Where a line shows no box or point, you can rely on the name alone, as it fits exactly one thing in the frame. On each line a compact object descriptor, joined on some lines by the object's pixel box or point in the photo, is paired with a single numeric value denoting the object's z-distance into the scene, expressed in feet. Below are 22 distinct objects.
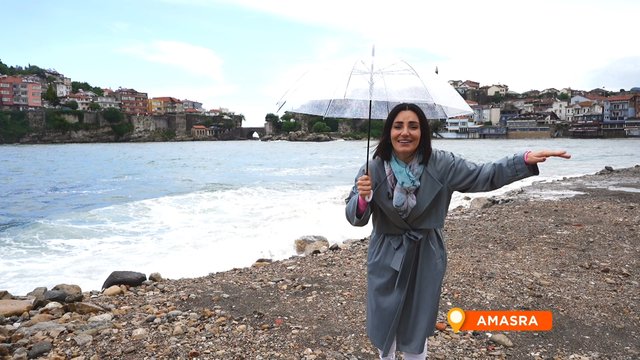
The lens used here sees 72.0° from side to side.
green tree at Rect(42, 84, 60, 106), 444.96
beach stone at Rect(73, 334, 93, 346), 14.05
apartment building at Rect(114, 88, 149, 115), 510.17
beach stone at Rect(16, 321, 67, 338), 15.06
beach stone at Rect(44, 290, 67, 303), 20.27
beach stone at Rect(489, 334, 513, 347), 13.44
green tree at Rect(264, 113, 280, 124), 500.33
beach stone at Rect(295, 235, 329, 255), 29.54
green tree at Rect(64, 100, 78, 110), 451.53
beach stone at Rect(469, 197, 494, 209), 42.57
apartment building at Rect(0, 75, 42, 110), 401.70
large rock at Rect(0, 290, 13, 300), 21.90
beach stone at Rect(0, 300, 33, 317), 18.63
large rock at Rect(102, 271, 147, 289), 22.99
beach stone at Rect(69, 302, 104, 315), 17.53
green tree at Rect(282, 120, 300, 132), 484.01
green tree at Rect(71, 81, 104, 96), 564.71
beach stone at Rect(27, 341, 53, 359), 13.48
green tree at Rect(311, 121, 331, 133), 455.63
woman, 8.01
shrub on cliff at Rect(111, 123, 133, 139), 432.66
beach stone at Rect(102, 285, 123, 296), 21.17
